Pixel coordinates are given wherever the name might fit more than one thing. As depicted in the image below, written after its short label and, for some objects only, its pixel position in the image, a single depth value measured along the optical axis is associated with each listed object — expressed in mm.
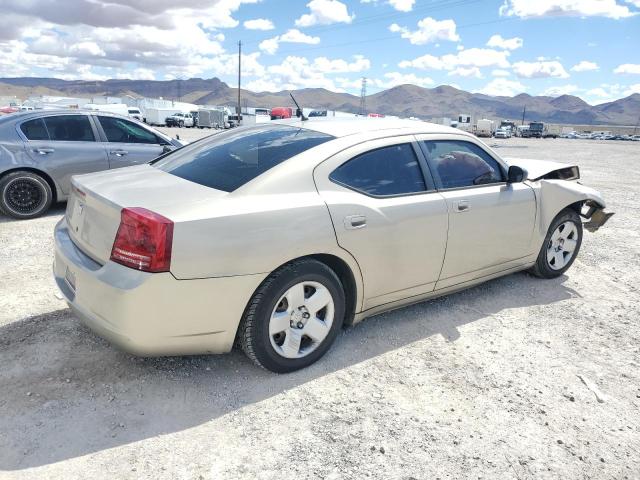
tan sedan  2660
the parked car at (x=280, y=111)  31177
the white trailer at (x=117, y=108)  38659
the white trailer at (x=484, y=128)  63634
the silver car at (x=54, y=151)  6609
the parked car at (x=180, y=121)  57312
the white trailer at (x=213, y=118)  57062
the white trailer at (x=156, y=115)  62344
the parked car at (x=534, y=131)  72900
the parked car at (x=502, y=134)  65938
